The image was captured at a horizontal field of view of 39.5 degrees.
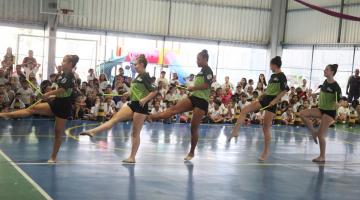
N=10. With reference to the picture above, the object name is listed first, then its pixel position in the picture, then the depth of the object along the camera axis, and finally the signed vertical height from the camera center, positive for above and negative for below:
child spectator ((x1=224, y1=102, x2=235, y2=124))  17.92 -1.47
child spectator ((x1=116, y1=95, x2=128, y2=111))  16.11 -1.13
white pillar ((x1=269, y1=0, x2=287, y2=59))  26.80 +2.79
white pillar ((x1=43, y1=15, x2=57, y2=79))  21.95 +0.89
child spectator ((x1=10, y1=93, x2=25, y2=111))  15.12 -1.29
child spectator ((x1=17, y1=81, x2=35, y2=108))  15.37 -0.99
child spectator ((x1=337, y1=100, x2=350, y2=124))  20.16 -1.28
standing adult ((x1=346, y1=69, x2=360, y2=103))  21.16 -0.28
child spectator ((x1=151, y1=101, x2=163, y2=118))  16.56 -1.24
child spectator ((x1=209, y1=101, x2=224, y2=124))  17.62 -1.44
